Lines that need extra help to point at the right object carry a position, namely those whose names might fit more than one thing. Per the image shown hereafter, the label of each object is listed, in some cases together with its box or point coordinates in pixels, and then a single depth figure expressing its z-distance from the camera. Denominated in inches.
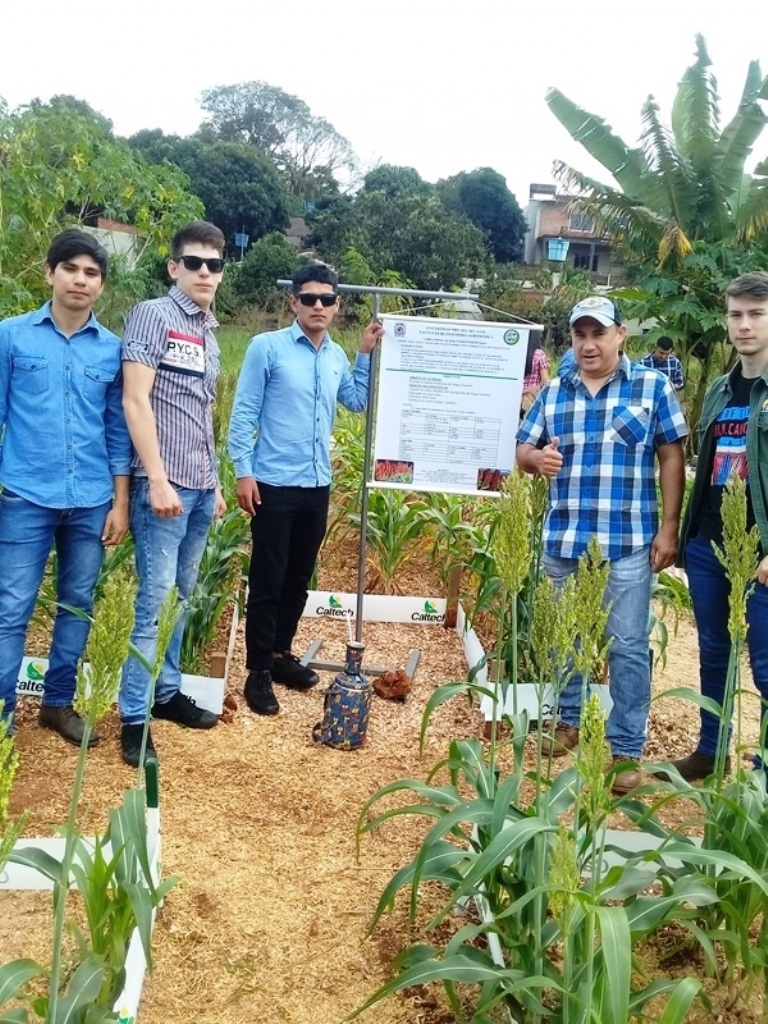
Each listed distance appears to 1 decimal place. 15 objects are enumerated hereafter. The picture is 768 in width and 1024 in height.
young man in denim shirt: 118.8
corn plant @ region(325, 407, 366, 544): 235.9
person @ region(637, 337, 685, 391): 389.7
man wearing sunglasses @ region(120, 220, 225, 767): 121.4
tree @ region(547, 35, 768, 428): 406.9
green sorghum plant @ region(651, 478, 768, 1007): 77.5
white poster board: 152.9
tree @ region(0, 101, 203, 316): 208.7
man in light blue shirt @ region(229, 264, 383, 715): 145.7
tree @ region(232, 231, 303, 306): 801.6
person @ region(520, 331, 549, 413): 267.0
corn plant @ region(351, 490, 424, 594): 219.1
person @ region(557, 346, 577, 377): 136.1
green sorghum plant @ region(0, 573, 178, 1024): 56.9
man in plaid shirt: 127.7
